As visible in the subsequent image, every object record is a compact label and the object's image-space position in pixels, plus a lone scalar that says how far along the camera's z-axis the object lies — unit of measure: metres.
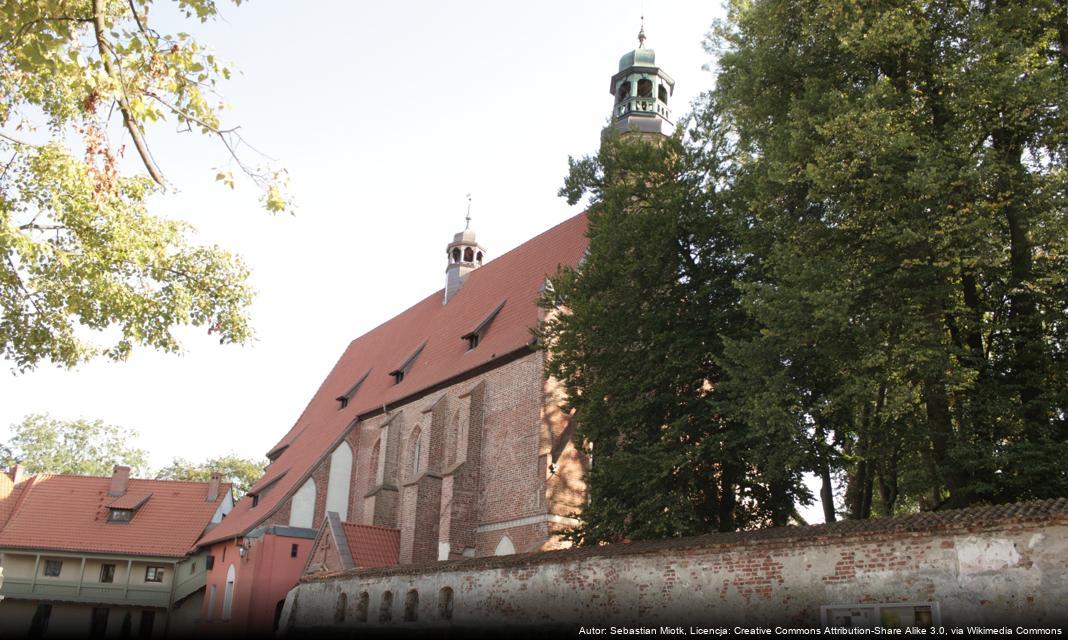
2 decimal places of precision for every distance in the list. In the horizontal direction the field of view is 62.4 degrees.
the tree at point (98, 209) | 7.66
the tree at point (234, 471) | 56.77
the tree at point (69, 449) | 56.53
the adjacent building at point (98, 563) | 35.25
